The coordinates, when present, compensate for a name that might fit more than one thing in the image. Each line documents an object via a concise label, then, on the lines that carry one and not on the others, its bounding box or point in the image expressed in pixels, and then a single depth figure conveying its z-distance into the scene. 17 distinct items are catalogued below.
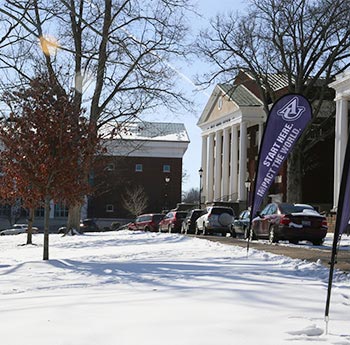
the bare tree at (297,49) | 38.00
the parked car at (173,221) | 38.41
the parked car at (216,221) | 31.48
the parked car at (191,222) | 34.97
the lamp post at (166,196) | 83.19
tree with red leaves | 16.62
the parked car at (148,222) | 44.53
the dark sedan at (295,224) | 22.36
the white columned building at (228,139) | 59.16
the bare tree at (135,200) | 77.54
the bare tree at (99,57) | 29.03
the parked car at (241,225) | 28.73
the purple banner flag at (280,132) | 12.95
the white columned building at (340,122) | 41.16
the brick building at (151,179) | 82.56
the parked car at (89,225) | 60.65
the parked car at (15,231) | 59.41
